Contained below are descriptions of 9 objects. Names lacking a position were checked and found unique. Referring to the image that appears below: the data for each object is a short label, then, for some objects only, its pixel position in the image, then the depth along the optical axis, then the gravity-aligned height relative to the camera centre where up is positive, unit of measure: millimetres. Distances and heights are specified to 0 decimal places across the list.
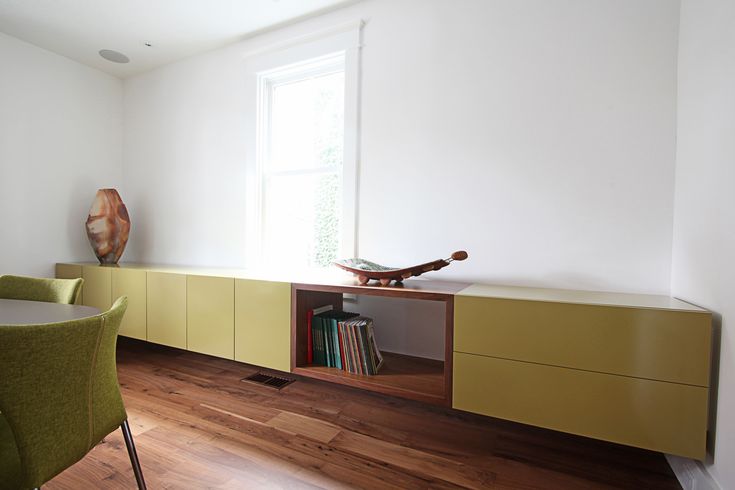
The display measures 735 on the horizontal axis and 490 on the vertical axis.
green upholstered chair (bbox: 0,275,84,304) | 1842 -309
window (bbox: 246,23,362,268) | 2688 +657
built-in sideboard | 1420 -546
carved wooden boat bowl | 1997 -209
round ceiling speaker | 3426 +1652
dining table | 1291 -331
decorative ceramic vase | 3375 +28
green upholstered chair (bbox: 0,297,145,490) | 880 -437
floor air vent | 2568 -1063
